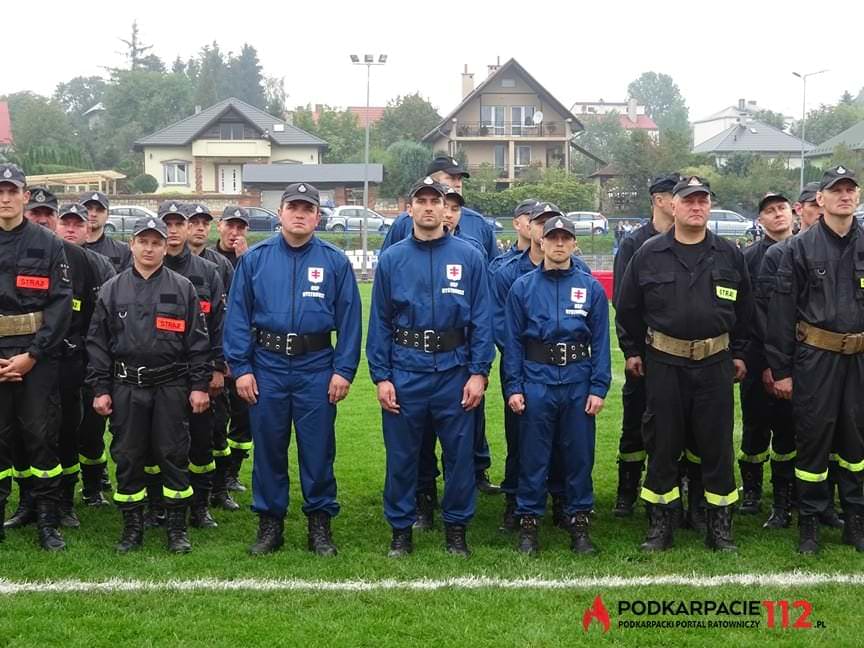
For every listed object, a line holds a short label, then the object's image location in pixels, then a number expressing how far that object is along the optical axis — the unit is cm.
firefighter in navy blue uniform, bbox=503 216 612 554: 646
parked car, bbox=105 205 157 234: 3875
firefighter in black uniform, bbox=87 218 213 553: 638
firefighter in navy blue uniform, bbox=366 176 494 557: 629
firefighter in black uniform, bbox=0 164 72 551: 647
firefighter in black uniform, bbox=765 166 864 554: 633
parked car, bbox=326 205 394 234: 4469
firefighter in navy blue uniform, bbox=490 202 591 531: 705
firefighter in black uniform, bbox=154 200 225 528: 716
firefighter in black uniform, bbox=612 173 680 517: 732
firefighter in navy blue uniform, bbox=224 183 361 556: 631
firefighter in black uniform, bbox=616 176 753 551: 636
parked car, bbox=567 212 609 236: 4350
